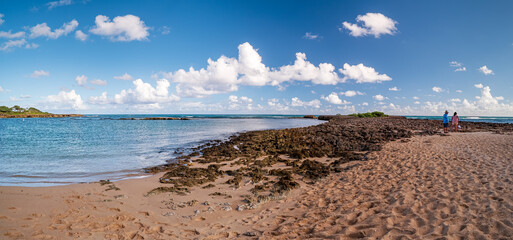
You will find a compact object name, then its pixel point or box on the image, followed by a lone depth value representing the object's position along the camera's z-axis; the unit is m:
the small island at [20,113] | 105.93
